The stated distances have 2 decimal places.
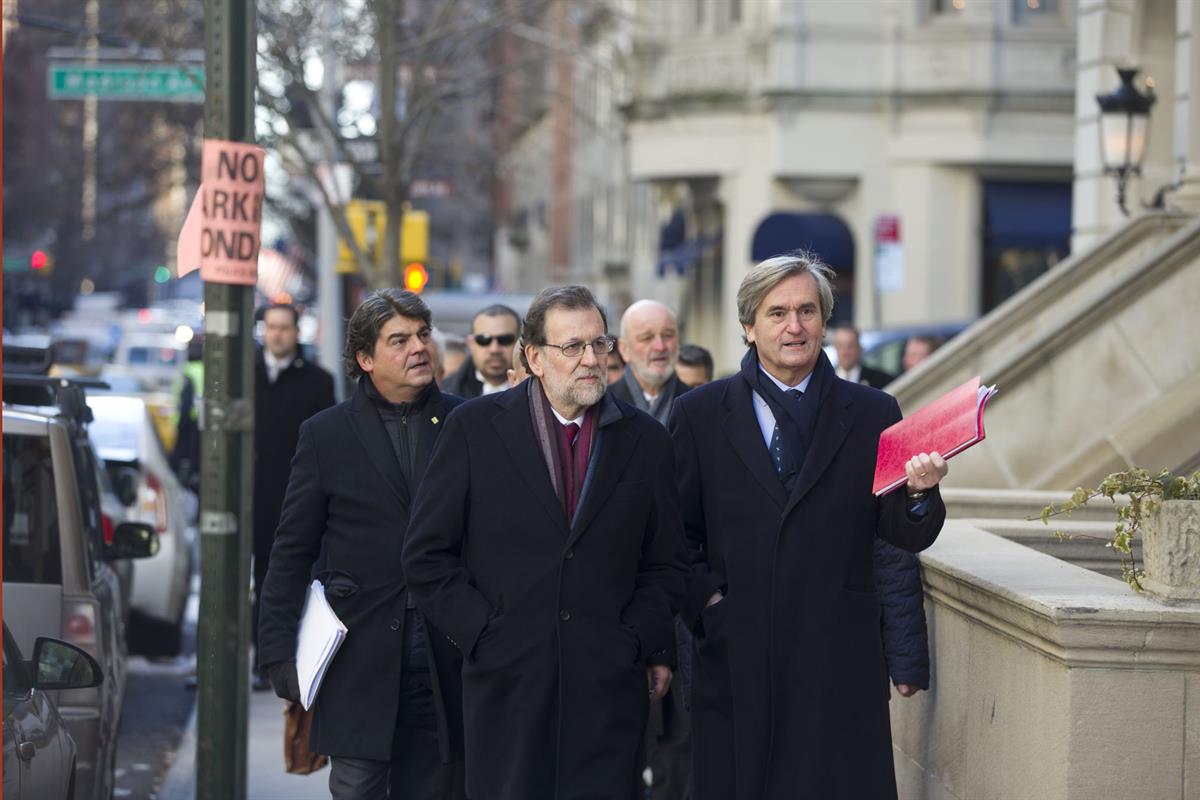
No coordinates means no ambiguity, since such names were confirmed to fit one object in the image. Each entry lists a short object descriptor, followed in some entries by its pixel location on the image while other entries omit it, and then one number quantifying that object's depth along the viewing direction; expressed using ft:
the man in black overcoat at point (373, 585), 36.52
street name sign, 117.08
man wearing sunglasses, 55.36
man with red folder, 33.37
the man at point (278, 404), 70.54
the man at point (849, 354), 85.87
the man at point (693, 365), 57.93
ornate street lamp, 97.14
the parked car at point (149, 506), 81.61
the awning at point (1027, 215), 195.62
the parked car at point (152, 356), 239.91
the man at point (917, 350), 102.73
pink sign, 44.14
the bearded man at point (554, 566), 32.81
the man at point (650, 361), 51.31
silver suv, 44.11
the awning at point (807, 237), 191.42
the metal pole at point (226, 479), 43.80
